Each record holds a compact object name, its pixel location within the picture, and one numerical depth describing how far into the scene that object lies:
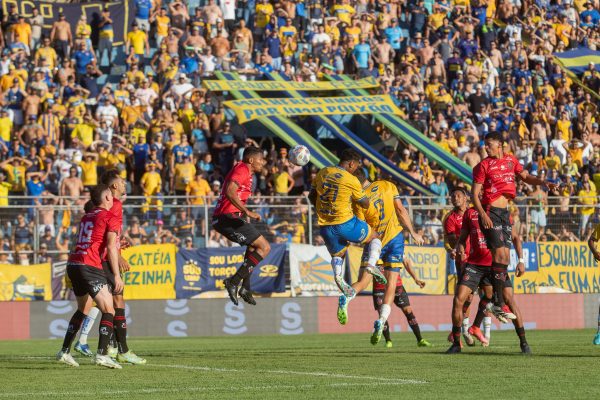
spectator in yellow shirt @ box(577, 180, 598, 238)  27.11
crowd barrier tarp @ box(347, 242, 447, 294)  26.23
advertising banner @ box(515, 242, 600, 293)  27.56
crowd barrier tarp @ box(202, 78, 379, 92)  31.06
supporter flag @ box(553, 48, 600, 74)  36.12
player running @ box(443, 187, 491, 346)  17.75
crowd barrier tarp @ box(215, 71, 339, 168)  29.00
